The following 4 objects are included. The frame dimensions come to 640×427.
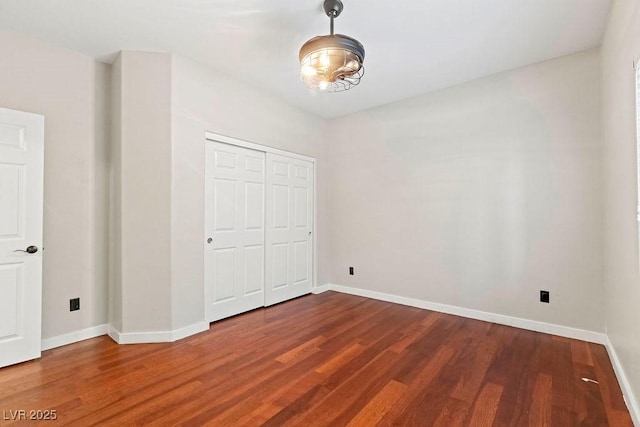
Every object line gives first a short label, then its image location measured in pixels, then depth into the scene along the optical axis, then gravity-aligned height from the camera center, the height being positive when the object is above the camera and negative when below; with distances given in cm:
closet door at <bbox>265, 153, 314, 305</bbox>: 406 -20
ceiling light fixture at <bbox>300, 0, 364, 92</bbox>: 214 +114
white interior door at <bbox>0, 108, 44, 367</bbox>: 242 -17
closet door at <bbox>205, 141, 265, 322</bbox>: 338 -19
